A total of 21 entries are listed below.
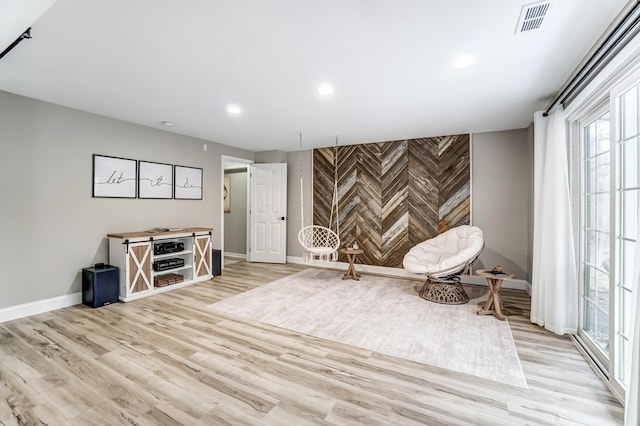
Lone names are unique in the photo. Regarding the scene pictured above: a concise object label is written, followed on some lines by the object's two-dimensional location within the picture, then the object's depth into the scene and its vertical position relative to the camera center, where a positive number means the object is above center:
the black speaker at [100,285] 3.53 -0.96
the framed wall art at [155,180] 4.41 +0.53
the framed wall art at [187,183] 4.92 +0.54
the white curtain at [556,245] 2.80 -0.31
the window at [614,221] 1.91 -0.05
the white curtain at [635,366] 1.36 -0.74
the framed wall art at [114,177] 3.89 +0.51
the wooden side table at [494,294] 3.27 -0.96
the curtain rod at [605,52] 1.61 +1.12
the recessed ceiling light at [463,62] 2.37 +1.33
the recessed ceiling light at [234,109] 3.61 +1.38
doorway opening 7.00 +0.04
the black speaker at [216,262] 5.14 -0.92
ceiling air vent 1.72 +1.30
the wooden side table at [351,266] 5.03 -0.97
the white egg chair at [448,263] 3.72 -0.70
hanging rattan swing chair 5.82 -0.45
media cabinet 3.81 -0.73
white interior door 6.41 +0.00
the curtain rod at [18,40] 2.04 +1.29
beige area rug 2.41 -1.23
